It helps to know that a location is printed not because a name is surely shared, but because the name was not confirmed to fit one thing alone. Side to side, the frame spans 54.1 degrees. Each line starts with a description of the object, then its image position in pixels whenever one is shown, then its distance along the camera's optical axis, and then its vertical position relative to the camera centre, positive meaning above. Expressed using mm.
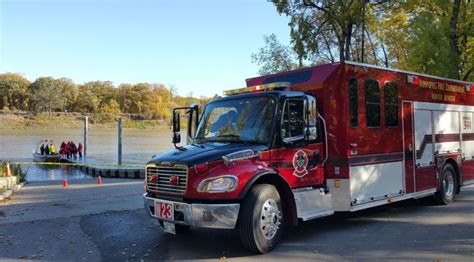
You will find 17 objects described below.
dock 21844 -1416
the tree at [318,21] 23234 +6271
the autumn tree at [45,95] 123750 +13137
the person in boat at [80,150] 38441 -505
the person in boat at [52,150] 35753 -440
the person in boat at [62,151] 37425 -555
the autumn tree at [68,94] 132875 +14372
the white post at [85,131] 38175 +1088
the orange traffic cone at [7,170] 14953 -820
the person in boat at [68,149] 37594 -403
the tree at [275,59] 33812 +6027
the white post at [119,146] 28116 -162
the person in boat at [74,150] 38000 -494
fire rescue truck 6535 -202
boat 34375 -1009
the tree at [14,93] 129250 +14532
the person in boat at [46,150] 35803 -474
